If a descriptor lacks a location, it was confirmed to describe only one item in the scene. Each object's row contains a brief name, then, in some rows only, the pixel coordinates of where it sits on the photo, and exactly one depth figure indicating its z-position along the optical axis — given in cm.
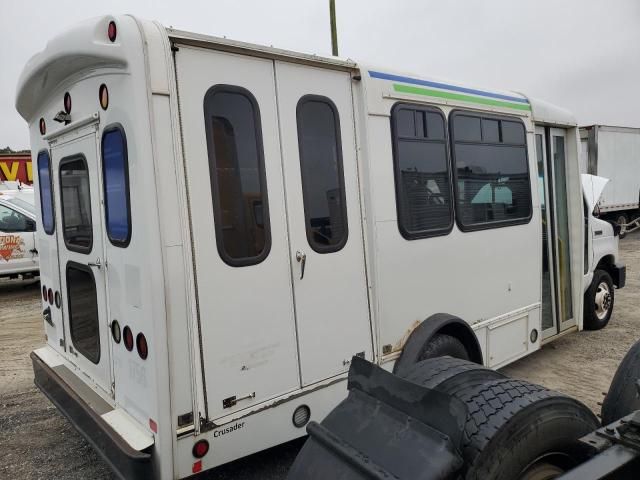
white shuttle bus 251
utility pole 1352
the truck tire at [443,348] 359
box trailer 1695
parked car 980
